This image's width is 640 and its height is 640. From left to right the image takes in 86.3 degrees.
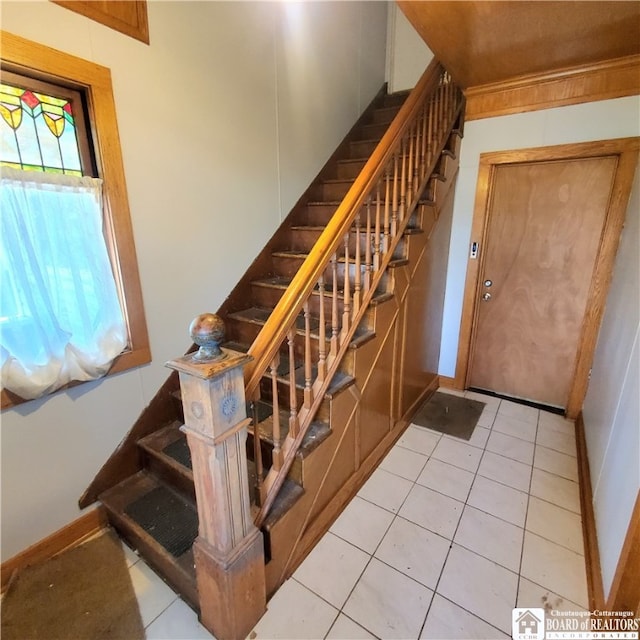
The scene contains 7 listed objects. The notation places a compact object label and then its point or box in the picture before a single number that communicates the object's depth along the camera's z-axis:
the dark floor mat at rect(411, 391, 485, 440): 2.64
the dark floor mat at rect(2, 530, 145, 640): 1.35
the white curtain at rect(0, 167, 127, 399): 1.35
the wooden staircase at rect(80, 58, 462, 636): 1.50
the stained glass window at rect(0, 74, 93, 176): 1.38
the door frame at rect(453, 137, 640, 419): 2.29
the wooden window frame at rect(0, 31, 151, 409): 1.36
